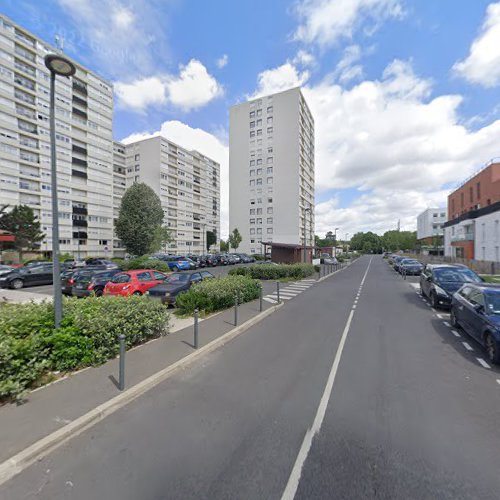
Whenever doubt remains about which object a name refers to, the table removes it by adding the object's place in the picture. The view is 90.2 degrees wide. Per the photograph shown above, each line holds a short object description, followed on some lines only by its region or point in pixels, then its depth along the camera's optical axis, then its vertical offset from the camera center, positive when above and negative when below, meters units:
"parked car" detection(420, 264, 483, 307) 9.89 -1.55
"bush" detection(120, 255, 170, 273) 24.60 -2.08
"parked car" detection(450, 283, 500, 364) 5.12 -1.65
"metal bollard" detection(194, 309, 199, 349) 5.71 -2.10
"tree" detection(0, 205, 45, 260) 31.97 +2.31
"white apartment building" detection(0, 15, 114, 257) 36.94 +16.85
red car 10.95 -1.76
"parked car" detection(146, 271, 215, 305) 10.16 -1.82
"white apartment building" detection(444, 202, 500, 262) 29.73 +1.47
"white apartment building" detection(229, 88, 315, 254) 53.97 +17.27
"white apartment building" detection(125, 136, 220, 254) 59.91 +16.22
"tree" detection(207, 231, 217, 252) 78.06 +1.95
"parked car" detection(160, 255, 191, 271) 28.03 -2.23
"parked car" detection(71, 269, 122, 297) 12.45 -1.98
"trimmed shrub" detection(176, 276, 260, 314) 9.01 -1.94
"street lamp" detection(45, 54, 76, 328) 4.41 +0.86
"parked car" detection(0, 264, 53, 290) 16.33 -2.24
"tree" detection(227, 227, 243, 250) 57.09 +1.21
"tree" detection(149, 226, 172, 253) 36.47 +0.89
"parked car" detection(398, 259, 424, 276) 23.64 -2.23
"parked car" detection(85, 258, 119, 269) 23.32 -1.99
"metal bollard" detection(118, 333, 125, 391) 3.98 -1.94
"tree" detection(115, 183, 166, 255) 36.69 +3.11
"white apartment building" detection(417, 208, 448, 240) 77.14 +7.64
